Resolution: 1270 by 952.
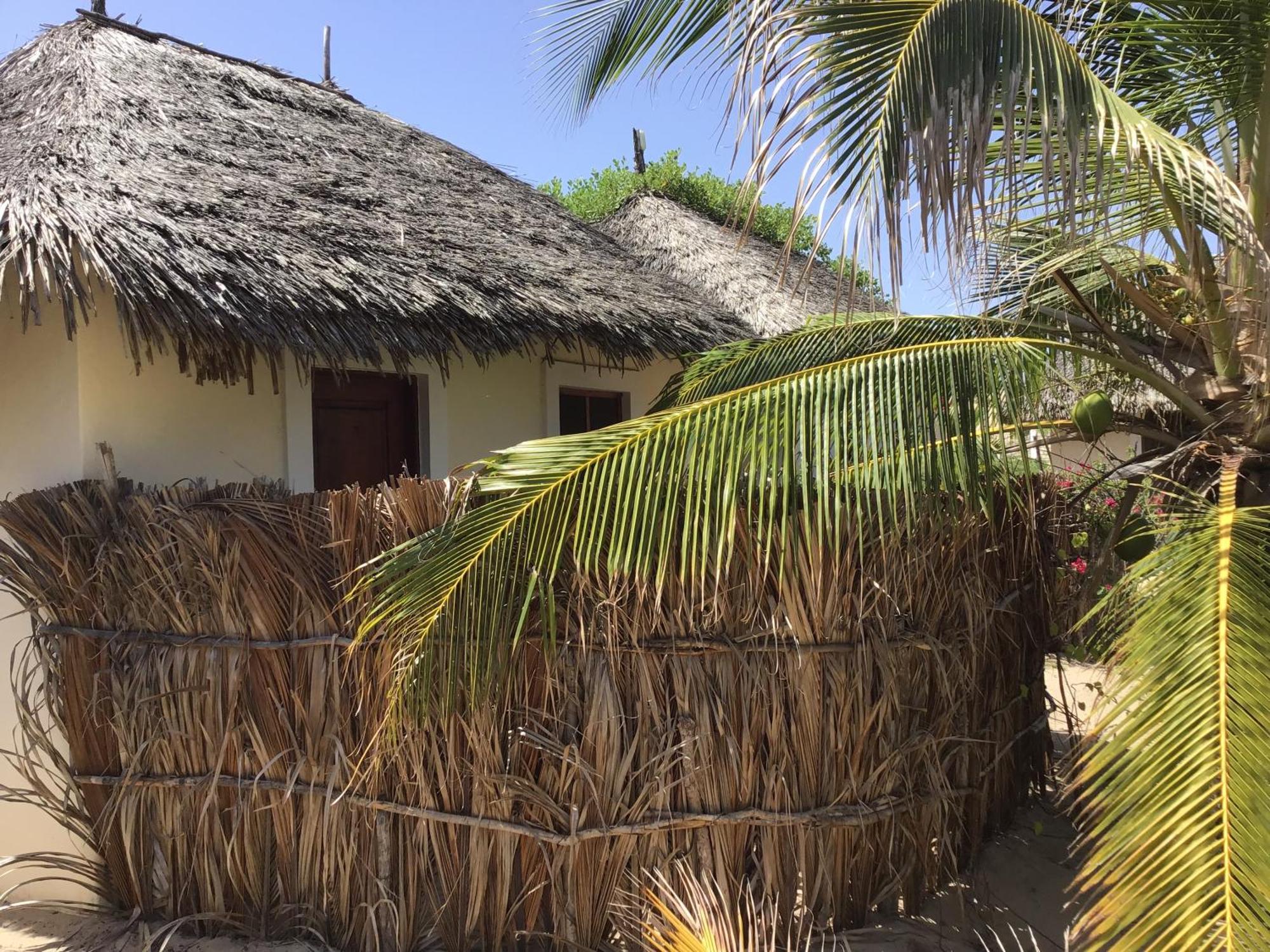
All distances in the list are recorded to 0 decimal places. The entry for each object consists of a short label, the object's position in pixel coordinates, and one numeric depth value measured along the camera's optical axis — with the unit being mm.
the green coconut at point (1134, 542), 3338
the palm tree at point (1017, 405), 1963
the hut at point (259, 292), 3830
